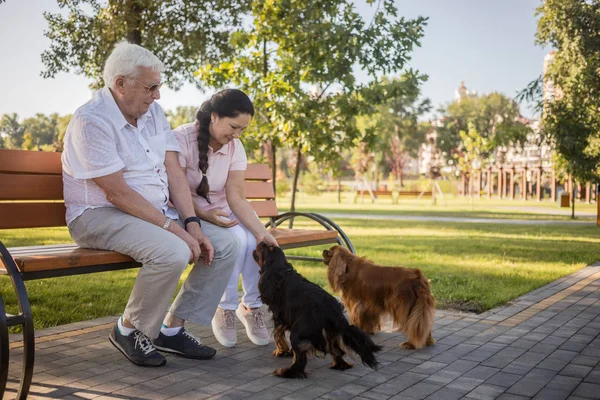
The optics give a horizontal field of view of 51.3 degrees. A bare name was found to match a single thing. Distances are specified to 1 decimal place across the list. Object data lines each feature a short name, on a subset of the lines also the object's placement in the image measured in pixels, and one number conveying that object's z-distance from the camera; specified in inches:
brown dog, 162.4
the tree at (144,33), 462.9
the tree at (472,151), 1531.6
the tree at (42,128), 1533.6
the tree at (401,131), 2544.3
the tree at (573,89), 514.3
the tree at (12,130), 1152.2
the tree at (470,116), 2556.6
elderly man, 138.6
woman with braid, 165.3
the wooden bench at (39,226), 114.1
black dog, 138.0
